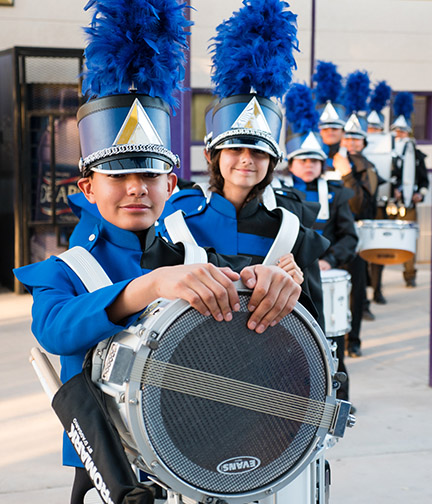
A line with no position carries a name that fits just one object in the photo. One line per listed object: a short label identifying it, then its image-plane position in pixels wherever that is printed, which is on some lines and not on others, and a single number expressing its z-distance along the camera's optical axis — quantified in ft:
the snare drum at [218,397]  4.35
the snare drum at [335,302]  14.74
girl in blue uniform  8.92
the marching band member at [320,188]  16.83
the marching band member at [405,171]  28.53
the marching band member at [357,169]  24.22
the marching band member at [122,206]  4.61
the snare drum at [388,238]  19.89
